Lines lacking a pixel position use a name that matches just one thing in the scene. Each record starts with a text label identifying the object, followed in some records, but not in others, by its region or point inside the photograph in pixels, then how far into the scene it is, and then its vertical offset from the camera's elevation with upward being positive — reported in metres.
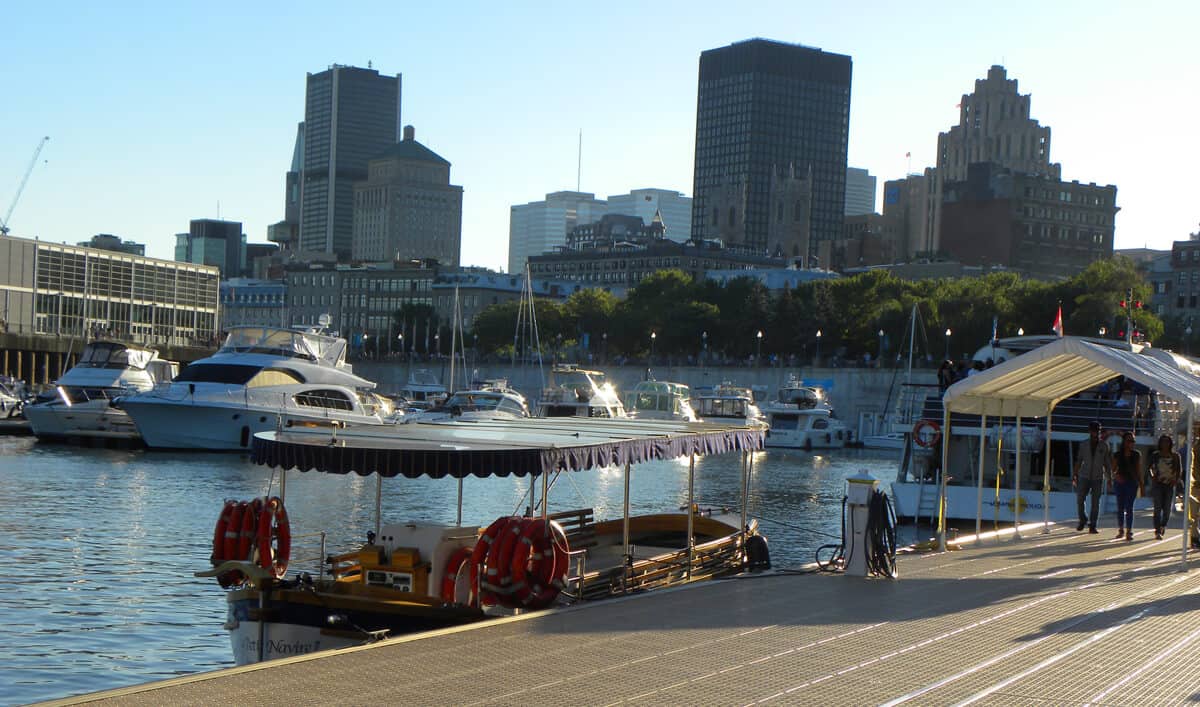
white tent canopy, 20.97 +0.02
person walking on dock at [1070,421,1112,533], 27.44 -1.63
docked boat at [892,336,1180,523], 38.66 -1.96
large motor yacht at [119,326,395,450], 63.97 -2.28
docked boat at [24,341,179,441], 69.44 -2.64
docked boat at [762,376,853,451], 98.56 -3.94
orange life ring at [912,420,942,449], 39.47 -1.57
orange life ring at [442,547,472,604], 17.36 -2.66
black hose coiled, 20.17 -2.29
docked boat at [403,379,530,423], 79.06 -2.67
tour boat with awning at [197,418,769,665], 16.42 -2.44
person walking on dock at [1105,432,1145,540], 25.45 -1.69
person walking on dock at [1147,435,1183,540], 24.57 -1.44
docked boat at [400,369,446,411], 117.94 -3.08
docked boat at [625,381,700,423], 82.56 -2.11
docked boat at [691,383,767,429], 91.25 -2.56
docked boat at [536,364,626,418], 75.88 -2.01
